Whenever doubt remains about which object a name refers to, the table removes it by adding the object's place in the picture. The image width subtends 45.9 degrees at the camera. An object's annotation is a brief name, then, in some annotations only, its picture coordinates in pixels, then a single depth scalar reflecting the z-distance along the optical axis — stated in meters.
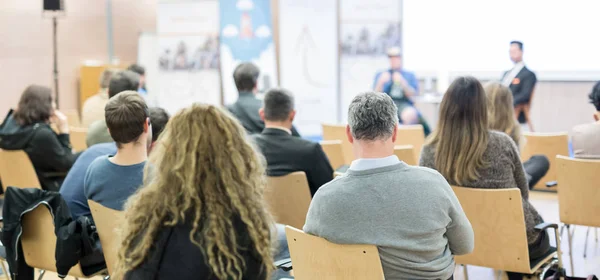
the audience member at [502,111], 4.25
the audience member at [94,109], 6.03
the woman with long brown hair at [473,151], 3.31
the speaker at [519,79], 8.17
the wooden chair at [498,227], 3.14
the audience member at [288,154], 3.81
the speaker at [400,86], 7.81
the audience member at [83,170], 3.32
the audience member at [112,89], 4.52
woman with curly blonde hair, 1.83
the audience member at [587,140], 4.18
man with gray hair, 2.26
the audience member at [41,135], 4.79
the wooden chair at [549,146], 5.51
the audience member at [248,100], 5.45
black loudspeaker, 8.85
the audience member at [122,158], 2.98
